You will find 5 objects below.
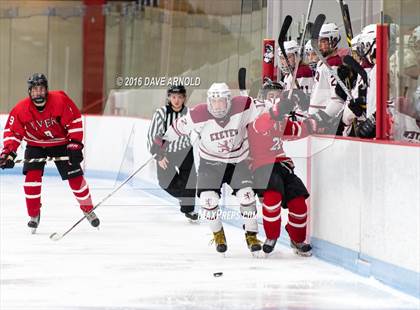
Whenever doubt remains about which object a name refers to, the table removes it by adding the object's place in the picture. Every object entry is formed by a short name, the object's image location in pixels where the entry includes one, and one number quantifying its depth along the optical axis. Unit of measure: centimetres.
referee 1510
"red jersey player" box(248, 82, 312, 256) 1170
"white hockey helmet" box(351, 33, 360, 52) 1156
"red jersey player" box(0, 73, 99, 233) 1416
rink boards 930
